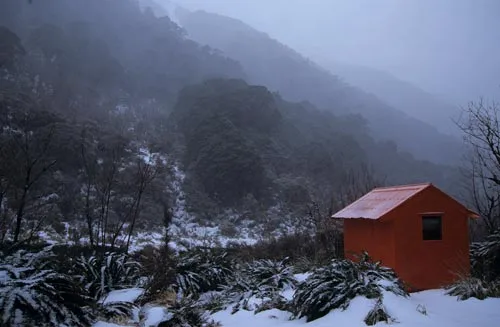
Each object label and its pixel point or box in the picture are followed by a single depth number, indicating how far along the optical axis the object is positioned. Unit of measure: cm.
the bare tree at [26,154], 865
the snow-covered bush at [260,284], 774
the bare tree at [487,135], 967
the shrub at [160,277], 731
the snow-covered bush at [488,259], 852
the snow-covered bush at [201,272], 924
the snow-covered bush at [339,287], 654
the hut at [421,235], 850
